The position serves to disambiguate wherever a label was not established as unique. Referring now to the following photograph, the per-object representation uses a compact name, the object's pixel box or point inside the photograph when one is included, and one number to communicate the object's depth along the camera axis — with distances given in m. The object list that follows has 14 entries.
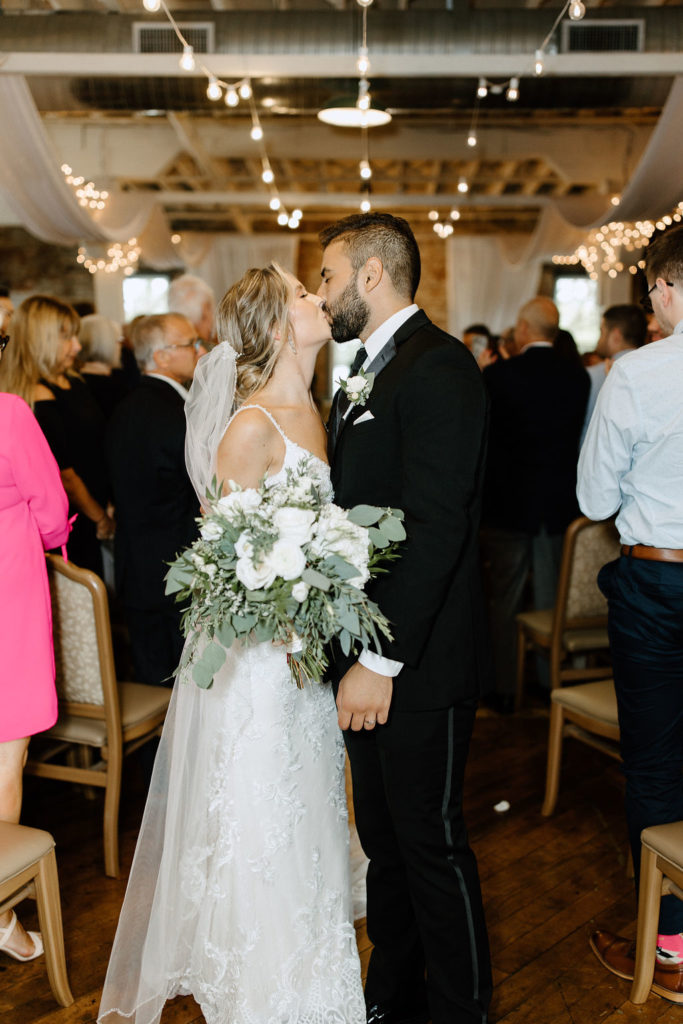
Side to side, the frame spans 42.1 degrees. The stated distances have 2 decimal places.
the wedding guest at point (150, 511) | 3.29
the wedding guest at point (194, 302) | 4.55
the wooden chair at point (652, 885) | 2.06
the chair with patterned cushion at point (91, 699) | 2.71
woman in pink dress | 2.30
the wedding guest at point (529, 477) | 4.32
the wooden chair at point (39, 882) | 2.04
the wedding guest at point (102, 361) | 4.90
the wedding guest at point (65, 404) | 3.66
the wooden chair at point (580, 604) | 3.24
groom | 1.79
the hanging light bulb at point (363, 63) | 4.50
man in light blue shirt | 2.13
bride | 2.05
